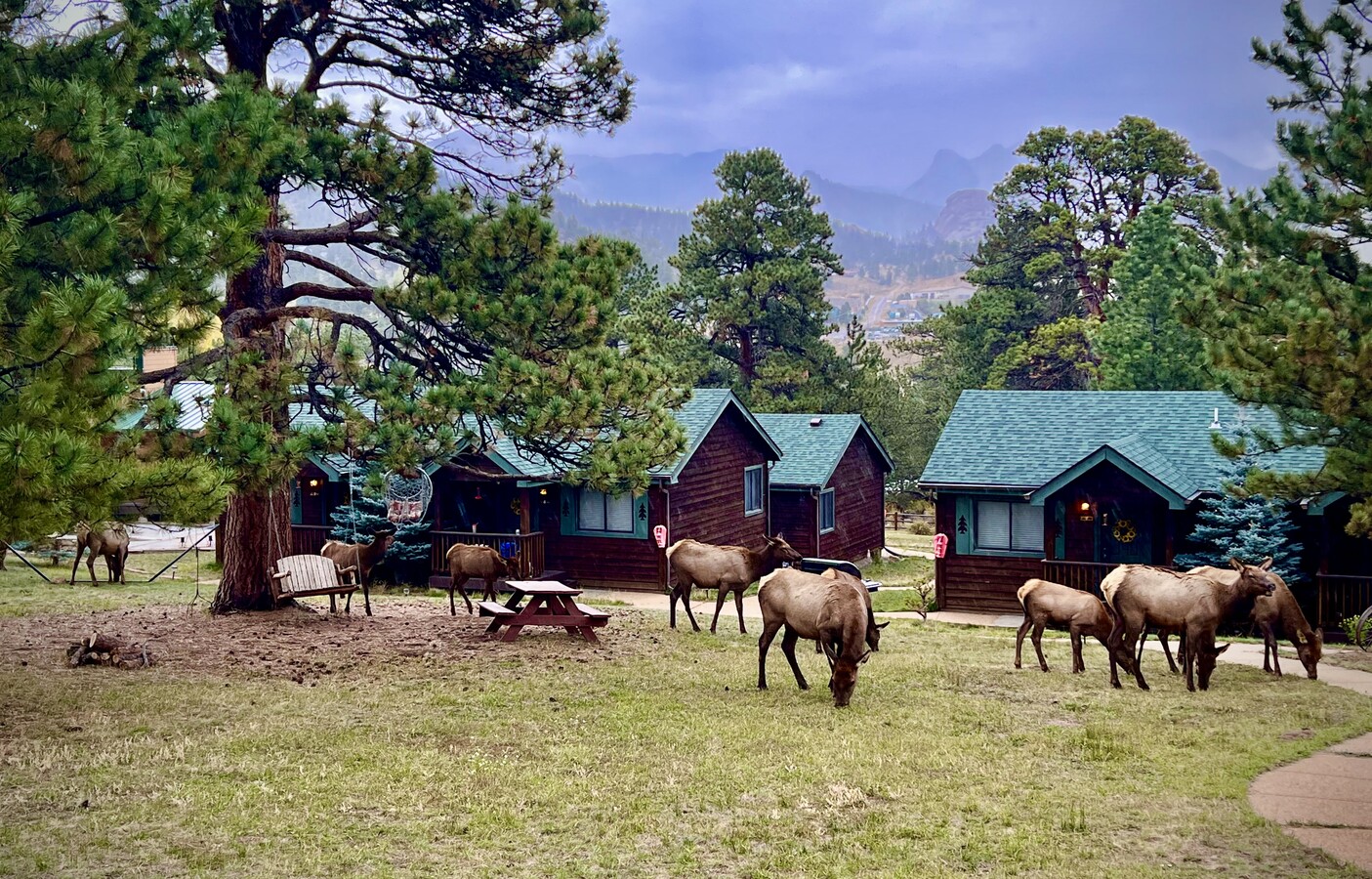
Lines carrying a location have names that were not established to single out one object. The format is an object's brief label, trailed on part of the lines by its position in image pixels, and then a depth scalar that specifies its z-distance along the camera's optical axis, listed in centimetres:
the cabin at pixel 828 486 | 3456
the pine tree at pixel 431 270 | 1576
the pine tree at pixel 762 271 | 5019
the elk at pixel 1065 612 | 1569
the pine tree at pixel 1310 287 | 1568
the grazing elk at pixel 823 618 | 1327
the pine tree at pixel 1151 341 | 4066
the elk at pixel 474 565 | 1947
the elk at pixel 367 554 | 1936
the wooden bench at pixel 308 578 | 1797
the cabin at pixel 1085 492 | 2295
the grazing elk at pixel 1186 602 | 1476
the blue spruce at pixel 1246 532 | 2241
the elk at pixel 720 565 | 1892
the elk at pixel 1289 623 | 1611
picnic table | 1730
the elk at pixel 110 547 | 2560
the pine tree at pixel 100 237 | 911
